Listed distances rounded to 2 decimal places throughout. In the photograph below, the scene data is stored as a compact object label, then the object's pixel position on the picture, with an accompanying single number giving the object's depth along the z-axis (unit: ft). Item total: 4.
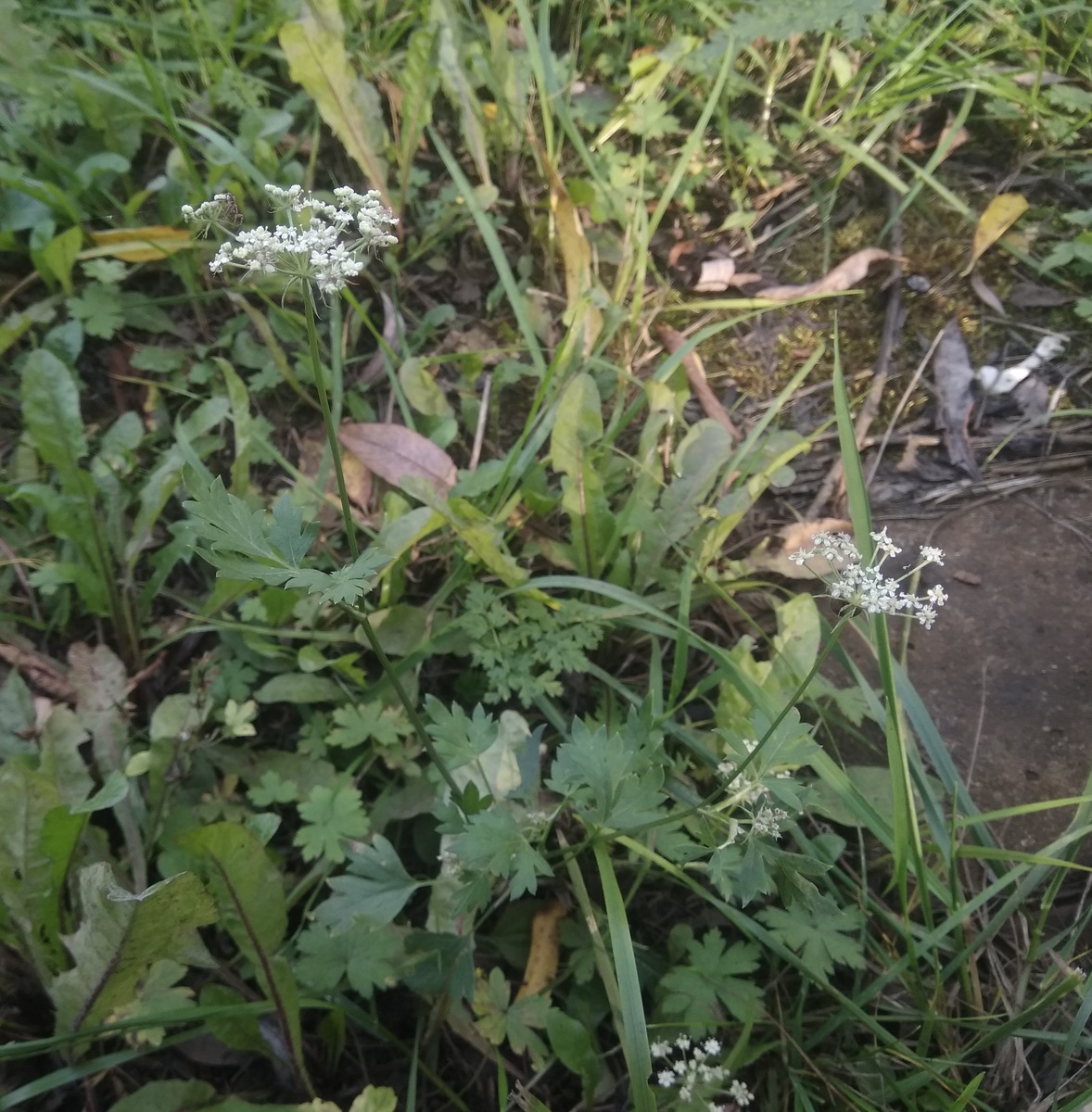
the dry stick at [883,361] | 1.42
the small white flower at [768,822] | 0.94
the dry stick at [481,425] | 1.41
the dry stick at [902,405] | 1.43
